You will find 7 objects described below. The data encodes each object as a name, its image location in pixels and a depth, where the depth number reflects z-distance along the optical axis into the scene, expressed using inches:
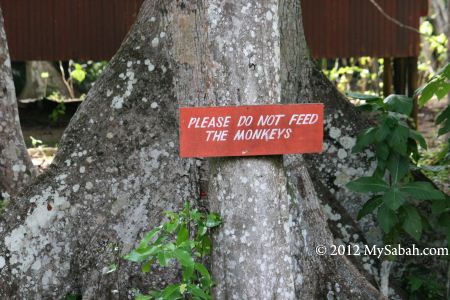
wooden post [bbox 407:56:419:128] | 402.6
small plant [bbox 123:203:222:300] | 125.3
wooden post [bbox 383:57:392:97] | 429.1
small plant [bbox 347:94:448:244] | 175.5
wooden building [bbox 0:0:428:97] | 349.4
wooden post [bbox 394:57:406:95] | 413.7
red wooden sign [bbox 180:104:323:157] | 125.4
